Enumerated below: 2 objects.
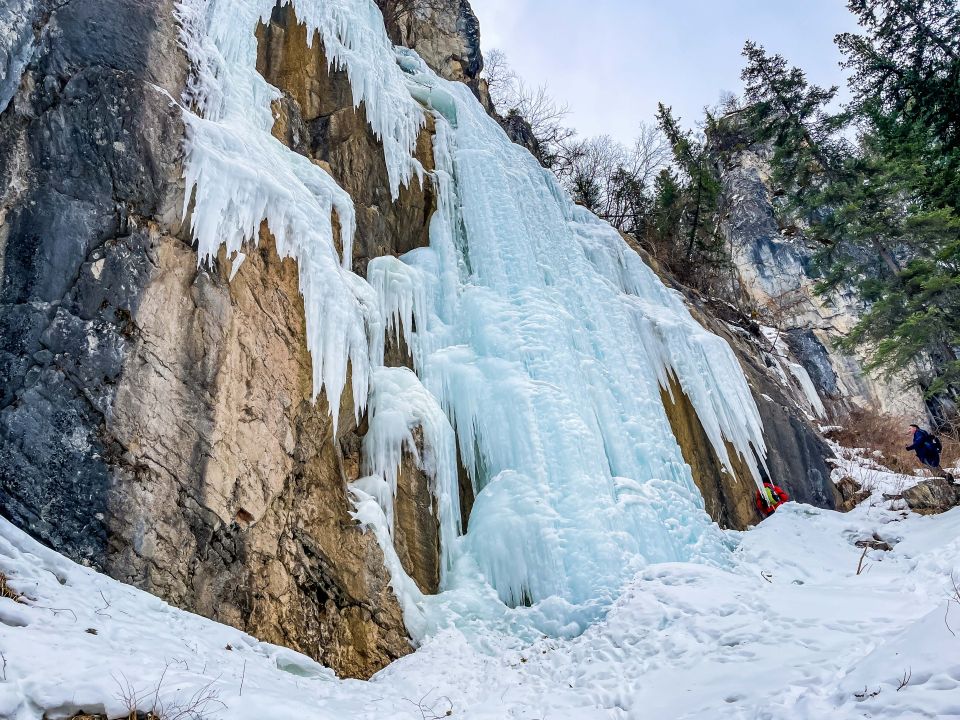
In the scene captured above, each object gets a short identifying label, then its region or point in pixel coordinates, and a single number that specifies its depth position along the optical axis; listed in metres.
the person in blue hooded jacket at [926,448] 11.37
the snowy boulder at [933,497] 10.06
